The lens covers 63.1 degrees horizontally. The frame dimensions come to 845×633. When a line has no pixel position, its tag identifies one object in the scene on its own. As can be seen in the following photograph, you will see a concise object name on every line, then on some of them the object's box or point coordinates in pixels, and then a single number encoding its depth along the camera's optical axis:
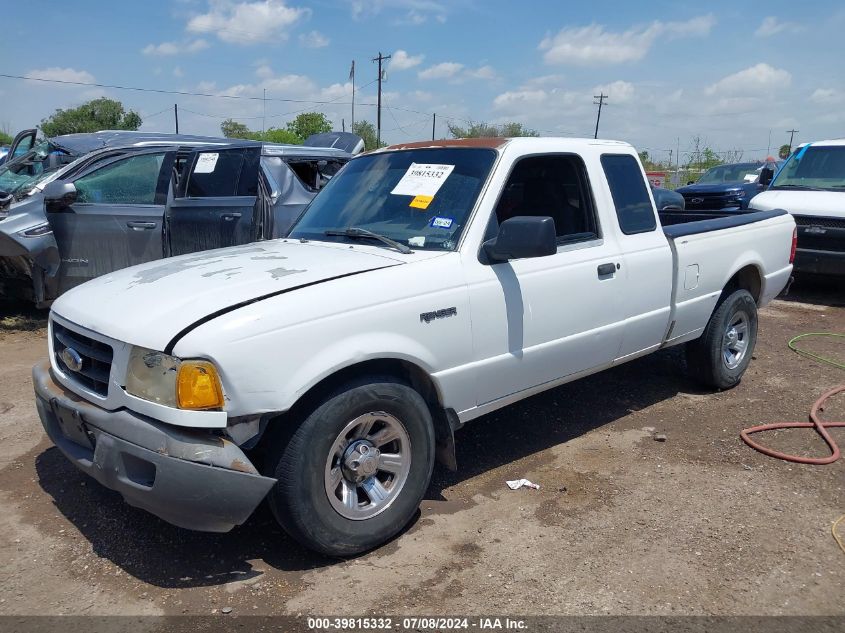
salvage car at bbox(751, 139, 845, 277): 8.97
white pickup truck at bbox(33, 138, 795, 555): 2.78
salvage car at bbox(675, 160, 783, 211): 14.02
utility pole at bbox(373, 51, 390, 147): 42.67
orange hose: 4.34
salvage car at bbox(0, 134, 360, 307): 6.79
